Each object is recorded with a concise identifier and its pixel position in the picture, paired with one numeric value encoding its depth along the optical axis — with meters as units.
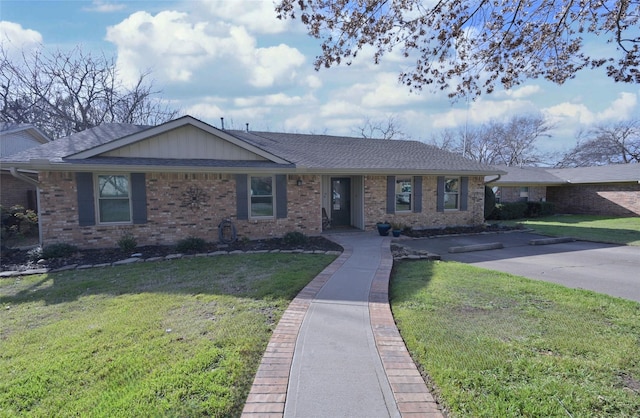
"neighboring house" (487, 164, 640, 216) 19.50
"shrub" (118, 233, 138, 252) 8.71
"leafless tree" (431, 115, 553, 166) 40.88
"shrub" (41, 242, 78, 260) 7.97
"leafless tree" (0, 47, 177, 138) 21.19
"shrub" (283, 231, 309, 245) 9.77
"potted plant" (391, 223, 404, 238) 11.32
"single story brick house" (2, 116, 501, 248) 8.78
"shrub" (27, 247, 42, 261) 7.95
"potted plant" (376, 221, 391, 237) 11.16
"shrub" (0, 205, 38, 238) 10.24
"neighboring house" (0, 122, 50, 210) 13.45
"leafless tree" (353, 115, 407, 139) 35.84
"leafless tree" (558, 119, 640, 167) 36.59
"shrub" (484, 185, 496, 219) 17.16
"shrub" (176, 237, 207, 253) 8.80
